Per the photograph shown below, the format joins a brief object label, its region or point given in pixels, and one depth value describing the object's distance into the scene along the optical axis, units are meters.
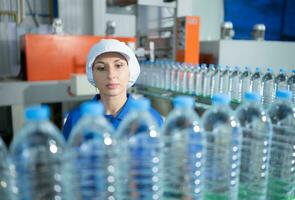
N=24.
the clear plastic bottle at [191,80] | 2.45
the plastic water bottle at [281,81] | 1.86
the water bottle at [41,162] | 0.58
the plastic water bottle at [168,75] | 2.71
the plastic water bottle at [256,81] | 1.98
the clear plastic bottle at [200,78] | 2.40
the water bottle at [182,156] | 0.65
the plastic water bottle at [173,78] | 2.62
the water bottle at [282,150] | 0.81
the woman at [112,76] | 1.24
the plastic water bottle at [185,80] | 2.53
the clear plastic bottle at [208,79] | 2.35
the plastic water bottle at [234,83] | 2.13
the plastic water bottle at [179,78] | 2.57
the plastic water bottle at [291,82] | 1.78
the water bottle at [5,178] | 0.58
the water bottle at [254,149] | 0.77
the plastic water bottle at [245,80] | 2.10
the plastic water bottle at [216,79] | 2.36
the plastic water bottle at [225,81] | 2.28
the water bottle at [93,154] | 0.59
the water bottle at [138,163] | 0.61
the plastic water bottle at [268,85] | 1.87
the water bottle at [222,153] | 0.71
